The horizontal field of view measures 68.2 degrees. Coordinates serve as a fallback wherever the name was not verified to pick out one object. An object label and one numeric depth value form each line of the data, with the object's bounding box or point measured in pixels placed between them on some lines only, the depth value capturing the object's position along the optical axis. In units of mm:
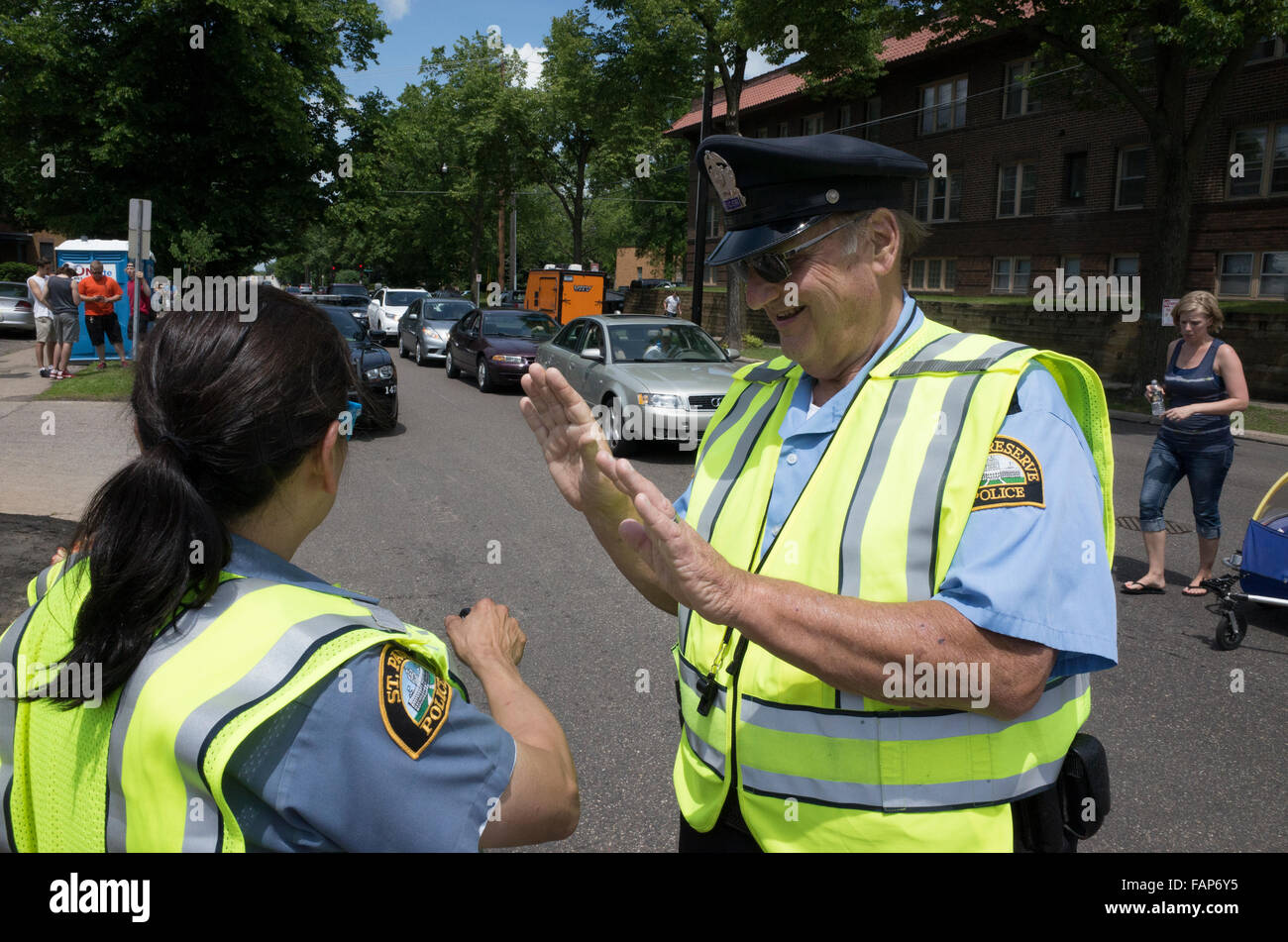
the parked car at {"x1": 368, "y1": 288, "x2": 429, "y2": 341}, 29500
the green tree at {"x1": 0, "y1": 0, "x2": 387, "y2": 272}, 23188
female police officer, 1174
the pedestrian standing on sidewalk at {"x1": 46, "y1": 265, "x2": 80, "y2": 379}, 15734
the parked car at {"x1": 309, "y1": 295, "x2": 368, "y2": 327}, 30377
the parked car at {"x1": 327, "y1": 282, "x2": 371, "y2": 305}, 46156
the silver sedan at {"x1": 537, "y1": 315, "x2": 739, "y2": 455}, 10828
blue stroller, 5148
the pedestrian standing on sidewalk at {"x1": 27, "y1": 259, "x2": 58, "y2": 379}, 16438
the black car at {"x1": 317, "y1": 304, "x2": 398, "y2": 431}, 11898
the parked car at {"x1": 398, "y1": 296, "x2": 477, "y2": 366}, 23078
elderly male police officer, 1423
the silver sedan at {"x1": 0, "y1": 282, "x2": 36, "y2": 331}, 28312
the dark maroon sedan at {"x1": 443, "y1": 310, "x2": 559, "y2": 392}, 17453
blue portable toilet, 19359
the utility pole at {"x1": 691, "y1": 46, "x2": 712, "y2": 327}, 21484
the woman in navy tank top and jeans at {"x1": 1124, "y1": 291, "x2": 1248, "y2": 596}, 6078
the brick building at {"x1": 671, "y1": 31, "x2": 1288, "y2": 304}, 22906
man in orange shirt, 16484
